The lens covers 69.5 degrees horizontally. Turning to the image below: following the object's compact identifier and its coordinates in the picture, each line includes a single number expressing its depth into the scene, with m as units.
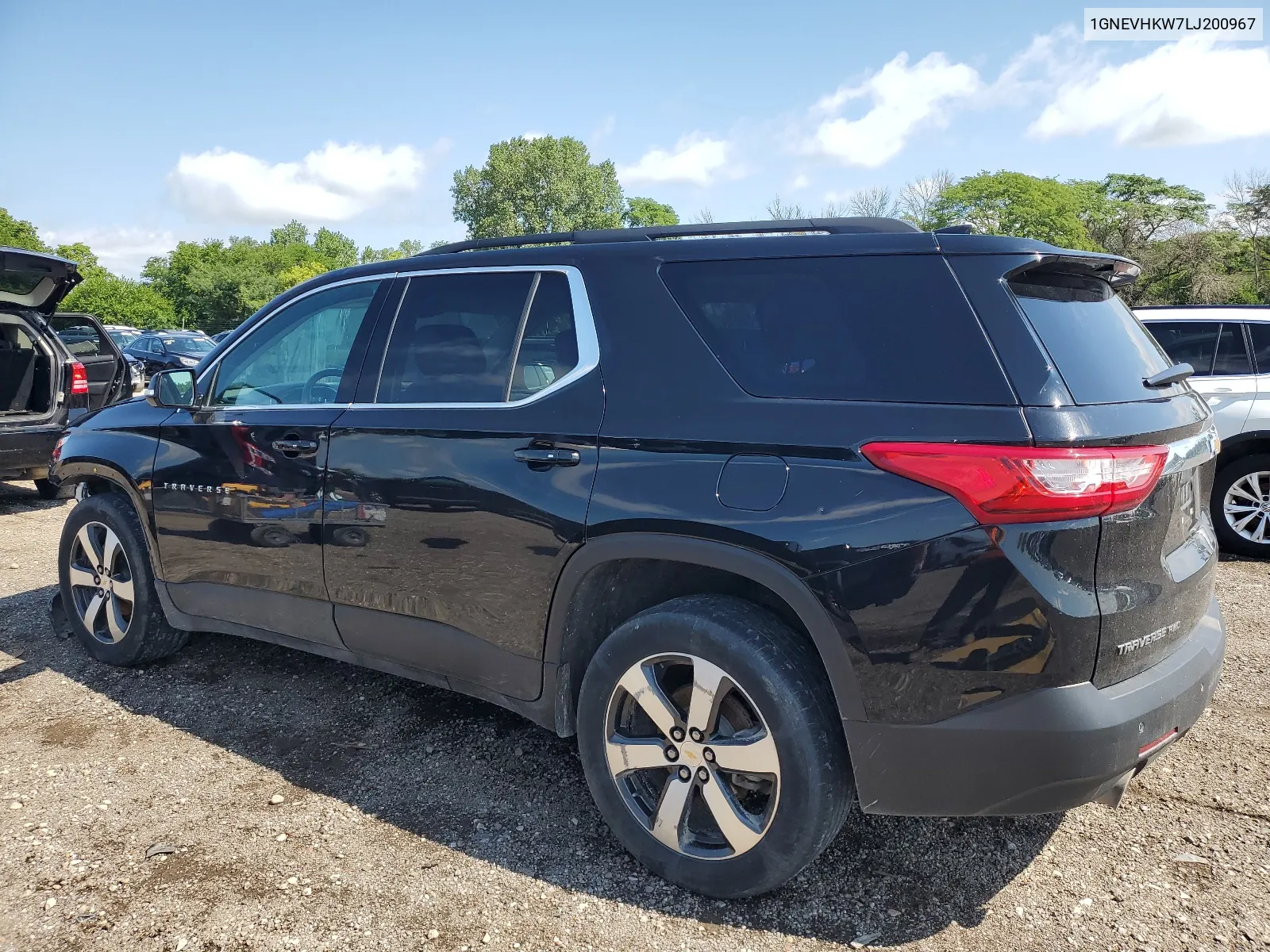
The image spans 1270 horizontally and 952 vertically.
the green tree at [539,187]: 87.81
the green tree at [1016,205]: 48.19
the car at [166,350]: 23.34
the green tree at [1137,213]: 45.78
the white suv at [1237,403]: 6.37
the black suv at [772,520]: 2.09
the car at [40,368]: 7.47
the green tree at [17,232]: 67.19
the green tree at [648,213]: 106.44
